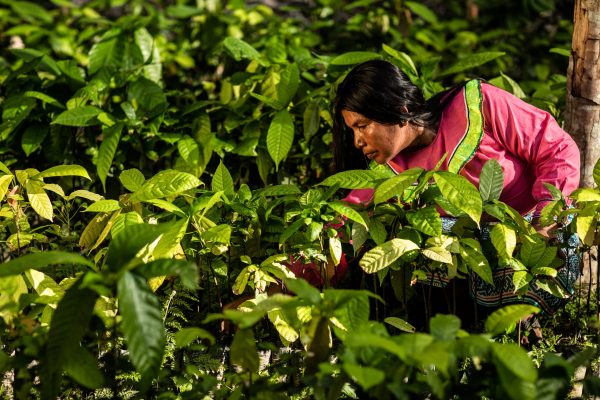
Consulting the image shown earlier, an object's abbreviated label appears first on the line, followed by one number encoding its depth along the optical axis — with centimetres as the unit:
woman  565
